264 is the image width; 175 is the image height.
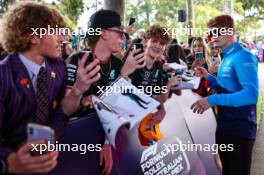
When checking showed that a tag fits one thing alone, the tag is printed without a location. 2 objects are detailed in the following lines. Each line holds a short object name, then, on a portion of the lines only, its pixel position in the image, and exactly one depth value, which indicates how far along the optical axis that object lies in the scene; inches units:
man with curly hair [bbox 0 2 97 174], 80.0
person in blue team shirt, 117.4
